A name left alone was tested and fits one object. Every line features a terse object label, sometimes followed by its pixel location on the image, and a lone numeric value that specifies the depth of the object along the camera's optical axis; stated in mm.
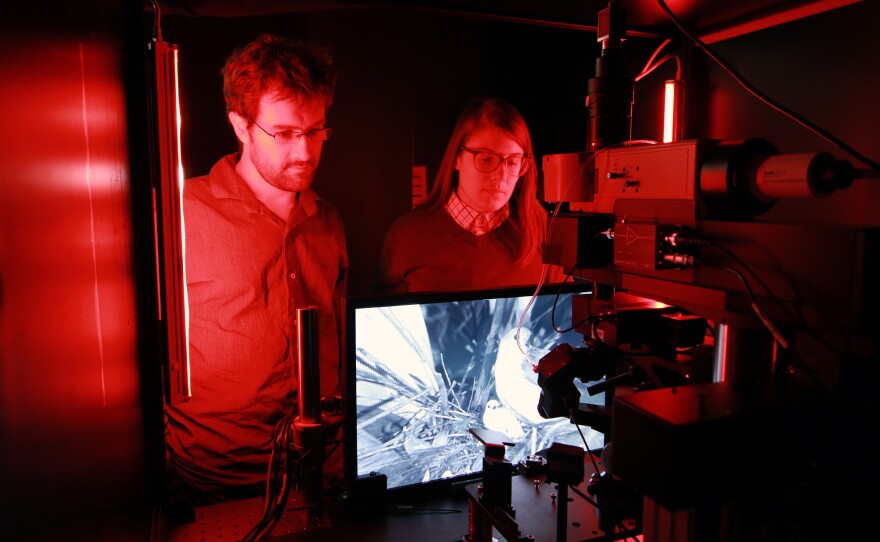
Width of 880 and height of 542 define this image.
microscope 534
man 1424
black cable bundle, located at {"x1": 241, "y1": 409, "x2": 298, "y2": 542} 1167
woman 1645
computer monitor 1166
